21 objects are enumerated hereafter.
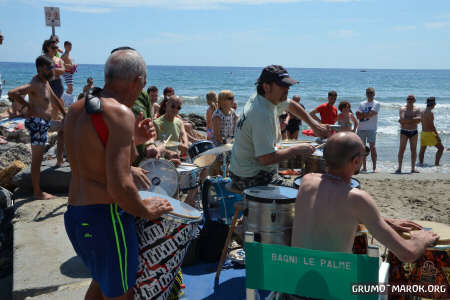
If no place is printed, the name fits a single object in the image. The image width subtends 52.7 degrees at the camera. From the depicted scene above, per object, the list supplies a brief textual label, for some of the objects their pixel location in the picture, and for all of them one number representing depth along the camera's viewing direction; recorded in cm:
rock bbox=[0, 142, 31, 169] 857
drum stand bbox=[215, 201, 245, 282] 343
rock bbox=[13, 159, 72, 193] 634
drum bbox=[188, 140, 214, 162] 599
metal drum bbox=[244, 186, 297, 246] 322
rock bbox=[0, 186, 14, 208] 555
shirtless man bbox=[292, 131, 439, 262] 229
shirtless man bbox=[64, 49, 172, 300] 219
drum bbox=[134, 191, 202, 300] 269
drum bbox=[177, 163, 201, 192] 506
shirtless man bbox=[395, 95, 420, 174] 1097
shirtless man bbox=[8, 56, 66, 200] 589
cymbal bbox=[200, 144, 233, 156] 482
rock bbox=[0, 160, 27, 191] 666
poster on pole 900
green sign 206
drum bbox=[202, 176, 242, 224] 465
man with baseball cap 355
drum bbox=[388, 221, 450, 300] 269
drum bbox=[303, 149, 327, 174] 420
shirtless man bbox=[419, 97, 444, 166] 1205
